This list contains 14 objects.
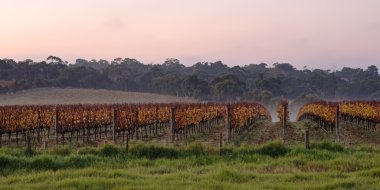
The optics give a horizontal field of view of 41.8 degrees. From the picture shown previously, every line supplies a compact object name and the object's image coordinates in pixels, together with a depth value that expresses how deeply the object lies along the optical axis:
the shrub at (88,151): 17.03
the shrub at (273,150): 17.31
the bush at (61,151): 17.03
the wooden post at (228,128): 26.17
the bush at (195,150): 17.03
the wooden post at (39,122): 30.57
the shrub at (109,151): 16.95
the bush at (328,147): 18.16
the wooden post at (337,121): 24.13
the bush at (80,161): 15.14
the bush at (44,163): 14.70
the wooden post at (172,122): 25.35
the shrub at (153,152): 16.95
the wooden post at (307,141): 17.75
